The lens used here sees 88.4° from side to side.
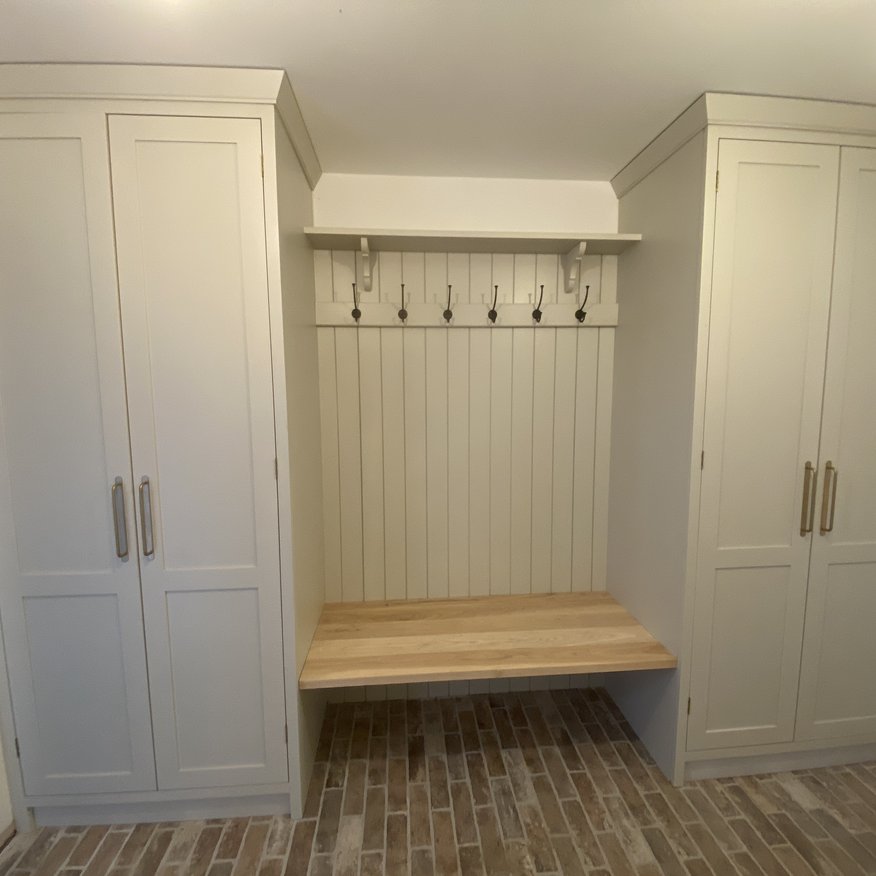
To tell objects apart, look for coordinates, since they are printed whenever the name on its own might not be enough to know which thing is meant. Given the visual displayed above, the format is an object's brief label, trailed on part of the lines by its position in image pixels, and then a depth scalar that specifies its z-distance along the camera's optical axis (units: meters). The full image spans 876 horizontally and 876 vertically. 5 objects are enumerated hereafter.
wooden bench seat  1.62
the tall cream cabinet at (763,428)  1.54
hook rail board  1.99
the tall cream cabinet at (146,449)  1.36
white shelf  1.78
